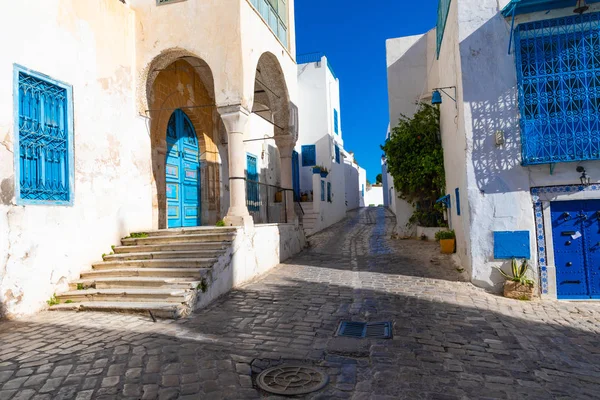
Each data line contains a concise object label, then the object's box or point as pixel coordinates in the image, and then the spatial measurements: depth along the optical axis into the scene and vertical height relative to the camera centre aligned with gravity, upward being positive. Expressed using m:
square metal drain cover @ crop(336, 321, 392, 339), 4.48 -1.37
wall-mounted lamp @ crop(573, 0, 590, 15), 6.31 +3.21
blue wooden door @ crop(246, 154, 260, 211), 12.06 +1.03
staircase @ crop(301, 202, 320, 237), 14.97 -0.04
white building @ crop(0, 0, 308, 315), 5.41 +1.78
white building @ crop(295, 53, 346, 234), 17.11 +3.84
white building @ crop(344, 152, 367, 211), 26.58 +2.49
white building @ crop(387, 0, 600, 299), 6.36 +1.13
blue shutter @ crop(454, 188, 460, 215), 8.14 +0.27
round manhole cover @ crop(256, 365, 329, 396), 3.15 -1.38
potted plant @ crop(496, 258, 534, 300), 6.28 -1.21
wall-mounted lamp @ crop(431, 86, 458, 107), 7.83 +2.29
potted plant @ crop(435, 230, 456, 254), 9.20 -0.73
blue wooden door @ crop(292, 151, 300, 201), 16.12 +1.76
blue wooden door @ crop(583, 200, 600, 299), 6.39 -0.56
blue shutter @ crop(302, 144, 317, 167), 17.69 +2.85
